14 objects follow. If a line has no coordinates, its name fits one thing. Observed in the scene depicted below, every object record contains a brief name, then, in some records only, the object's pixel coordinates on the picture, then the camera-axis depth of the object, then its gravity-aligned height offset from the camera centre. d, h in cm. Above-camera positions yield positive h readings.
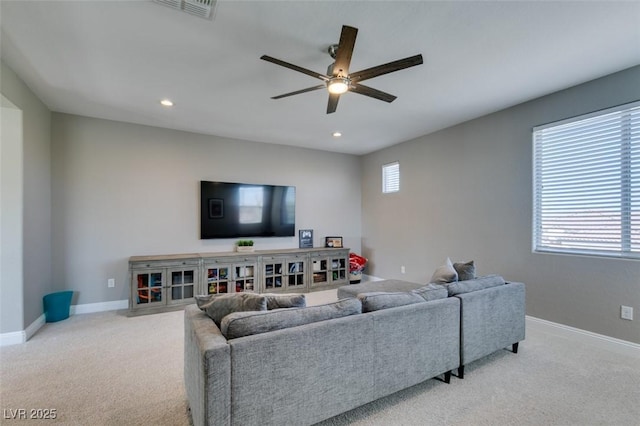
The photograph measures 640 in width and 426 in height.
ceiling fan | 192 +105
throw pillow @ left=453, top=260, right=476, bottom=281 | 280 -60
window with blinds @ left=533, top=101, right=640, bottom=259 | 282 +29
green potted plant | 497 -62
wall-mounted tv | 480 -1
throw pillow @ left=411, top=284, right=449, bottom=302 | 229 -66
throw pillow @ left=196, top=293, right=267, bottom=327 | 174 -59
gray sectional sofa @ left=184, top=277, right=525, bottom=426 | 142 -86
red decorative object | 572 -106
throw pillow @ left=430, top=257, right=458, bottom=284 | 265 -61
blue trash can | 361 -123
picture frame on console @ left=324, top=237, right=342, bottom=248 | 580 -65
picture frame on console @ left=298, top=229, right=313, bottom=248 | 566 -56
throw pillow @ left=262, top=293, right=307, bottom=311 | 183 -59
